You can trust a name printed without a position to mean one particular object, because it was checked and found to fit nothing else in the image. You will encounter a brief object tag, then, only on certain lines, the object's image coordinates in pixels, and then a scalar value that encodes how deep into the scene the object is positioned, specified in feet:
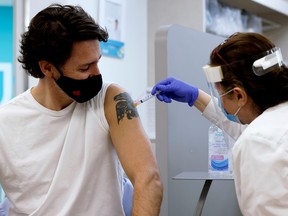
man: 4.61
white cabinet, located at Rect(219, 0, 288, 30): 10.01
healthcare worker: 3.37
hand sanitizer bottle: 5.99
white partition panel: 5.90
